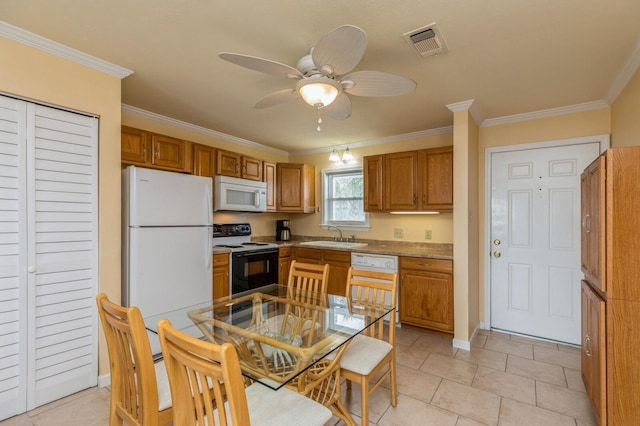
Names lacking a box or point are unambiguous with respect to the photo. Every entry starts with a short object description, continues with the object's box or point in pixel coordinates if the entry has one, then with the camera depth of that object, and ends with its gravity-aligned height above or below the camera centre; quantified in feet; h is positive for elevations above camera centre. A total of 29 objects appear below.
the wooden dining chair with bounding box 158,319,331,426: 2.87 -1.94
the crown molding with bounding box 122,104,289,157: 10.52 +3.51
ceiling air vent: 5.94 +3.57
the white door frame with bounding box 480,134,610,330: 11.45 -0.87
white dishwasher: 11.53 -1.90
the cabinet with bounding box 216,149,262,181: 12.18 +2.05
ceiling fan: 4.70 +2.61
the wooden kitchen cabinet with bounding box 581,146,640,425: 4.94 -1.19
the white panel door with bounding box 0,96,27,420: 6.21 -0.98
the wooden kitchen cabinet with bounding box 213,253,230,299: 10.95 -2.24
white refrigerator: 8.26 -0.78
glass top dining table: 4.67 -2.20
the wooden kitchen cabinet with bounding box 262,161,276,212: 14.38 +1.60
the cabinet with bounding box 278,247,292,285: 13.59 -2.27
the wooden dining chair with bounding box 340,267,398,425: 5.70 -2.84
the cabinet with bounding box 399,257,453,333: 10.48 -2.83
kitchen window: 15.08 +0.78
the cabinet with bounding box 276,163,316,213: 15.11 +1.30
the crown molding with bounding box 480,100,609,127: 9.63 +3.44
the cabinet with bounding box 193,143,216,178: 11.14 +2.02
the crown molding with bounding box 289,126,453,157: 12.64 +3.43
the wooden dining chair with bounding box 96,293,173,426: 3.94 -2.31
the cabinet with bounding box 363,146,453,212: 11.35 +1.33
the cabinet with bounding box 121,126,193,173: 9.07 +2.04
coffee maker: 16.30 -0.89
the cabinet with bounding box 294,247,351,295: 12.75 -2.12
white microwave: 12.01 +0.81
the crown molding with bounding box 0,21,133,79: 6.09 +3.60
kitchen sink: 13.37 -1.40
